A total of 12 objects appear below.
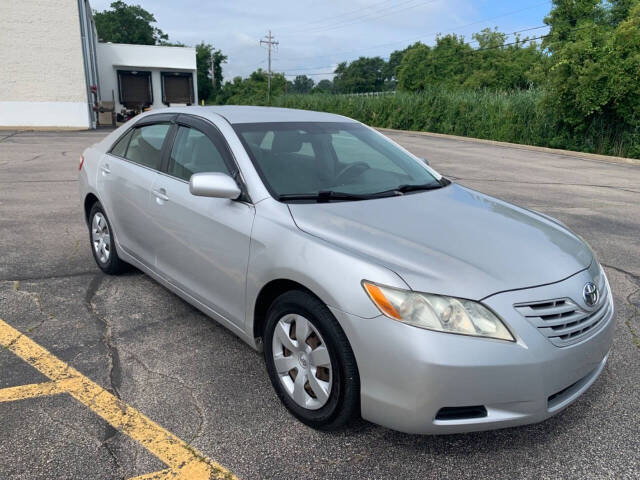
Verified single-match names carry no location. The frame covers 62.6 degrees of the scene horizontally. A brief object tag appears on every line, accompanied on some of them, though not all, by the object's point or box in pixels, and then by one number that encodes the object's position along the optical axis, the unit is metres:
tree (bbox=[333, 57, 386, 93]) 120.94
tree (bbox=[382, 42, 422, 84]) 124.81
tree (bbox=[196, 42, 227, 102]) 73.38
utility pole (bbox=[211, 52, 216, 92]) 77.29
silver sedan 2.22
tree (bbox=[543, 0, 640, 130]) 16.31
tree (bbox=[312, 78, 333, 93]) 132.01
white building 23.05
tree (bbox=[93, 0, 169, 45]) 84.12
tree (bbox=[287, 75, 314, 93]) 137.50
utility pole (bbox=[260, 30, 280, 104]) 72.62
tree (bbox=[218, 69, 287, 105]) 69.88
